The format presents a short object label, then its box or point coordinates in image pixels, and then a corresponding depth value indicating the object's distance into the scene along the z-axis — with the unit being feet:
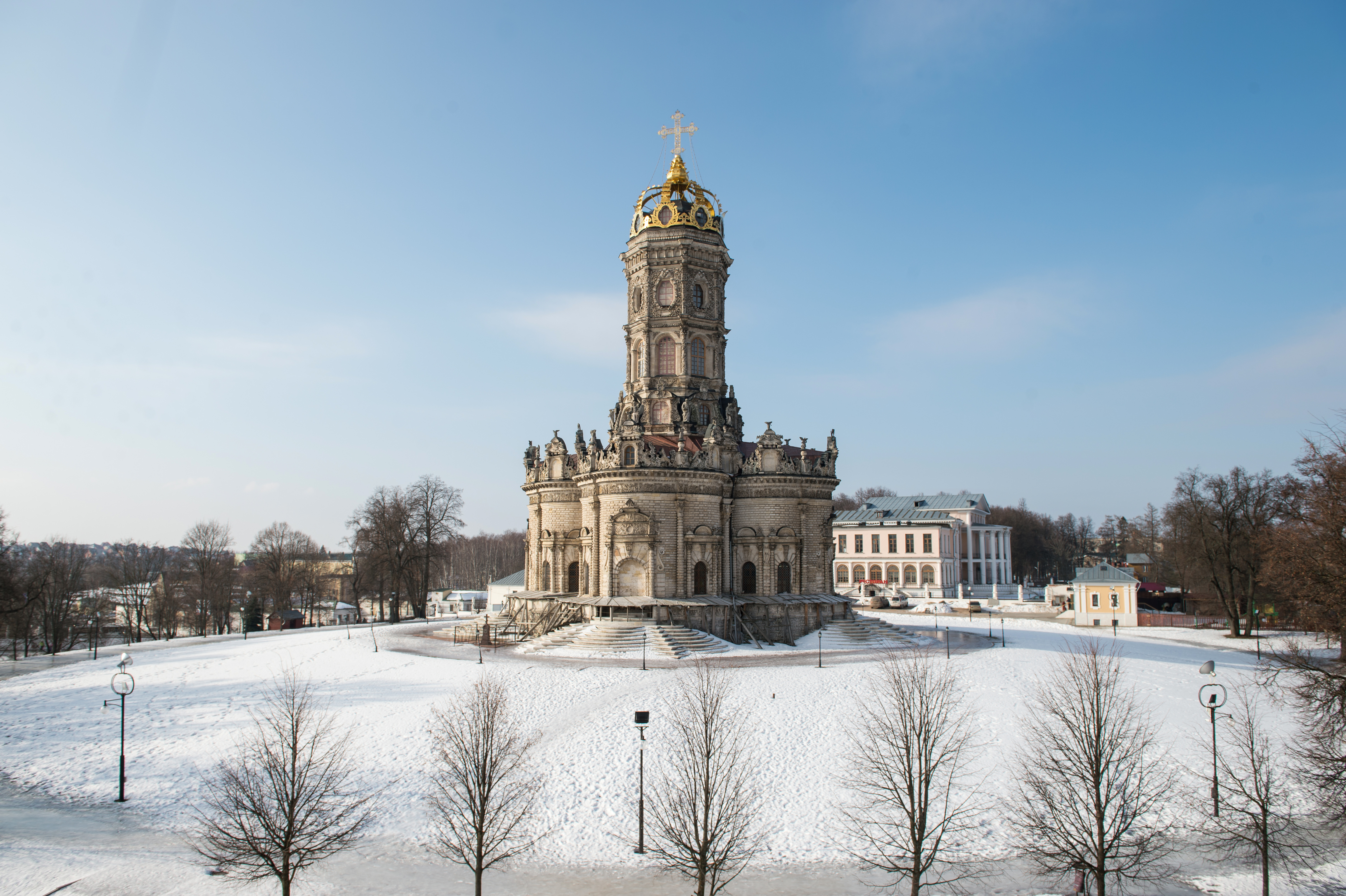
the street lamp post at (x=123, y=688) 71.26
